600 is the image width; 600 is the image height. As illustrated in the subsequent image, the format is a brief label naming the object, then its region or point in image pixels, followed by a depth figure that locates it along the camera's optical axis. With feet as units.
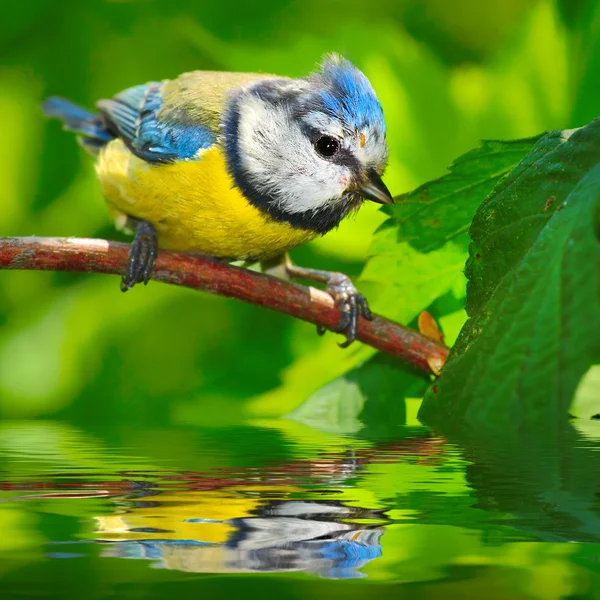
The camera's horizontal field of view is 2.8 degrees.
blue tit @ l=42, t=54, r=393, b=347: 6.40
